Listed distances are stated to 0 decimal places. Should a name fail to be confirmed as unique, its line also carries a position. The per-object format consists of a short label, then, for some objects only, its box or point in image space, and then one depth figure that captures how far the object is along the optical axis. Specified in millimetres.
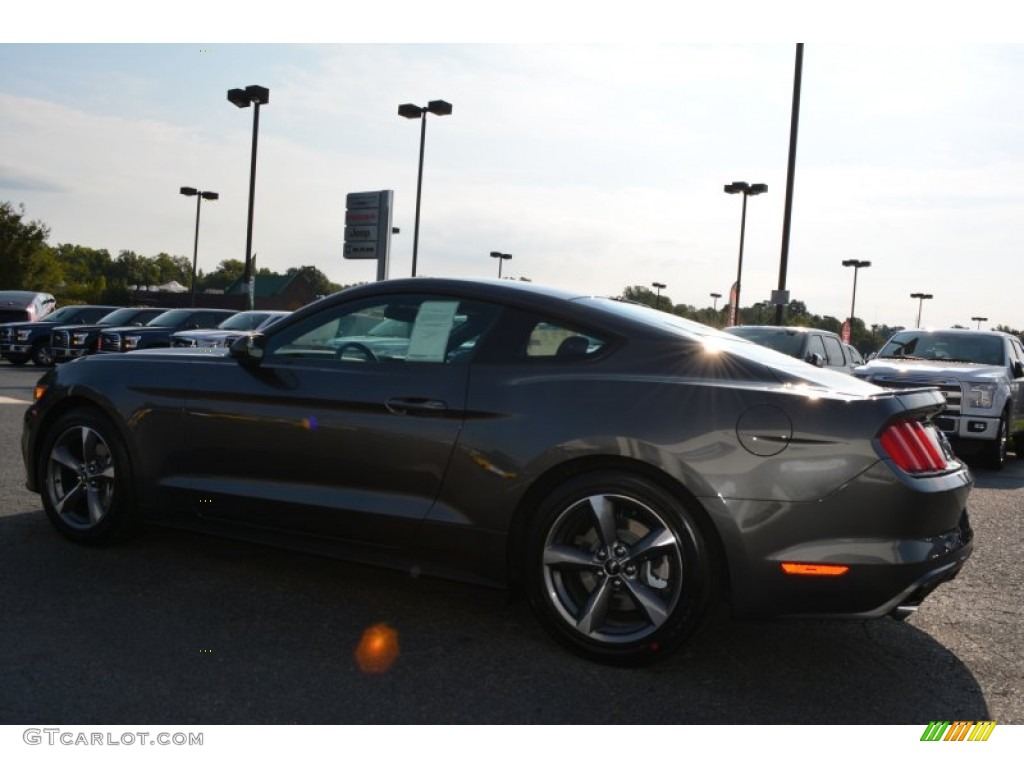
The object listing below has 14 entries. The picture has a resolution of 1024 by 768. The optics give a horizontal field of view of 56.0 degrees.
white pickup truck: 10578
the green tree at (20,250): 57906
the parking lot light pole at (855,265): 66875
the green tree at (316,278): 99625
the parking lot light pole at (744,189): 37216
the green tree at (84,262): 143625
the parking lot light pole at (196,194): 48094
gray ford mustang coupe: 3463
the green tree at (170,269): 167938
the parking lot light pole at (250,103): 27672
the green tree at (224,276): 150725
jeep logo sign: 22906
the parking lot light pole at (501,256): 61412
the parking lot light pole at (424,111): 29203
